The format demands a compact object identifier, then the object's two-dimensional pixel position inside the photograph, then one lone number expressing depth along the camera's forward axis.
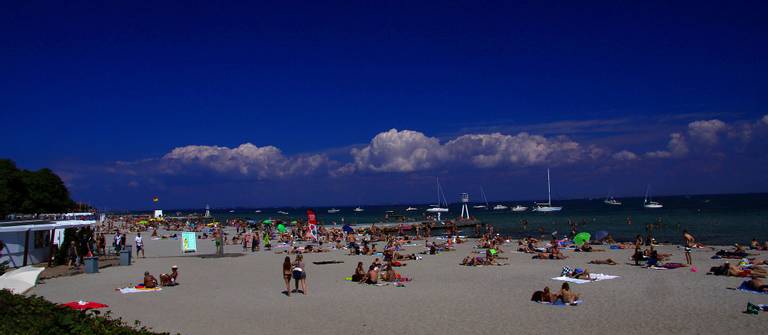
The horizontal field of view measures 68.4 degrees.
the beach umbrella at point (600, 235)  31.75
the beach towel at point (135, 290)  16.63
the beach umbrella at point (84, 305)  11.25
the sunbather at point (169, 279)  18.22
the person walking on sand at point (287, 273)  16.19
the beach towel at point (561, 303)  13.93
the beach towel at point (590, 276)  17.59
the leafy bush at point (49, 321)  7.46
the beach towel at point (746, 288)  15.02
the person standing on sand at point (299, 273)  16.23
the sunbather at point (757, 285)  14.89
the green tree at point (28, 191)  44.44
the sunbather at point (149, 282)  17.30
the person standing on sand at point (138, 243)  27.47
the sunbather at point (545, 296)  14.15
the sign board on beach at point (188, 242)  31.52
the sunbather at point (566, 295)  13.96
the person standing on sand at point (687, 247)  21.64
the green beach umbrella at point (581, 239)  28.59
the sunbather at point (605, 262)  22.48
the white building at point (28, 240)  20.78
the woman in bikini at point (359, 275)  18.73
